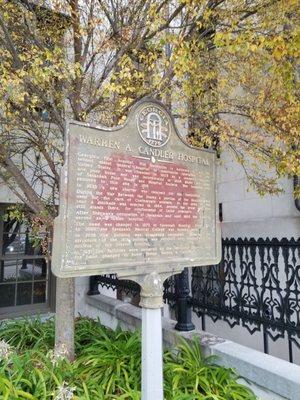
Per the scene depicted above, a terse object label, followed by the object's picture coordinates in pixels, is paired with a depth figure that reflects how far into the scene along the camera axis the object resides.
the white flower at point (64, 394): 3.16
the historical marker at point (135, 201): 2.58
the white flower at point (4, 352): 3.88
